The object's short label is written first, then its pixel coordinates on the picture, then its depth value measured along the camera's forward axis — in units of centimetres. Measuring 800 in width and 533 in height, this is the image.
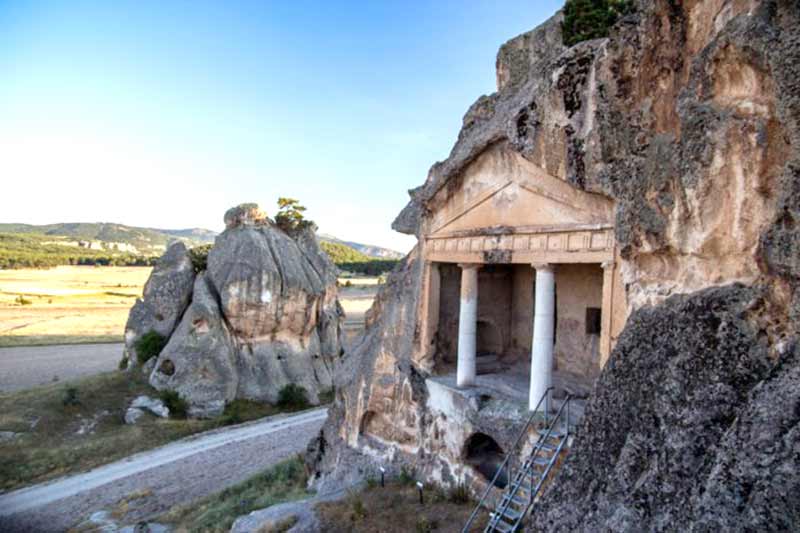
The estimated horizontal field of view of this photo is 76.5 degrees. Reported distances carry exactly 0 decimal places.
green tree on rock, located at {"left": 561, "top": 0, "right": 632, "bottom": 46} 1421
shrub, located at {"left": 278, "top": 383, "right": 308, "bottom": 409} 3156
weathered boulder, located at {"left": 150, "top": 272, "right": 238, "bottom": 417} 2894
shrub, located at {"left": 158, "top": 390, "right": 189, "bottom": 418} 2805
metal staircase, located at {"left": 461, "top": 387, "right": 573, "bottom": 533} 916
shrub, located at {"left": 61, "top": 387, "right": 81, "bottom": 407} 2672
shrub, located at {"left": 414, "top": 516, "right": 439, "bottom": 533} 1029
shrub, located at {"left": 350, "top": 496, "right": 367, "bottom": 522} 1130
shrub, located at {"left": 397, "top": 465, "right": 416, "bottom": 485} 1348
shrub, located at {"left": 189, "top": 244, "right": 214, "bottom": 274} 3531
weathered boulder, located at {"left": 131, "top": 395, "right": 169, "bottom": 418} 2745
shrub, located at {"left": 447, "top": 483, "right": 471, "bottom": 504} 1173
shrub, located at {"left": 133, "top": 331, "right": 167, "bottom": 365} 3175
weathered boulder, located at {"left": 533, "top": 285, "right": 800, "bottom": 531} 422
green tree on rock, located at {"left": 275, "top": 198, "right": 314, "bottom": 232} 3979
